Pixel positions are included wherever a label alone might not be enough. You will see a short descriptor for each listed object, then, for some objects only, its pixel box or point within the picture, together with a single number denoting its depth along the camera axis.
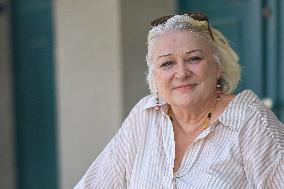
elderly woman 2.76
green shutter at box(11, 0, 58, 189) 6.36
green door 5.23
